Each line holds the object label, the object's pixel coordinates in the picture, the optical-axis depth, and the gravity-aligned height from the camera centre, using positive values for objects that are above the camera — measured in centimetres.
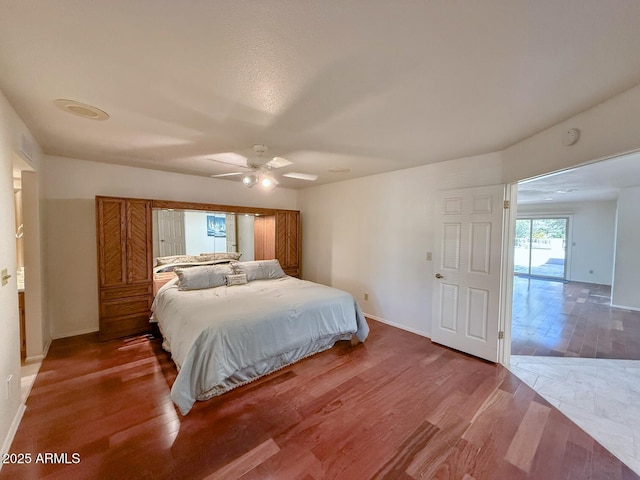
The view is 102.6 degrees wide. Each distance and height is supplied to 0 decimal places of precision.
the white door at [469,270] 291 -47
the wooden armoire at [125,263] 330 -48
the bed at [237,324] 222 -100
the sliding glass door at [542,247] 773 -43
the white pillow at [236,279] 375 -75
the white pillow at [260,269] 404 -65
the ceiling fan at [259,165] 279 +71
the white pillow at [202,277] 342 -67
